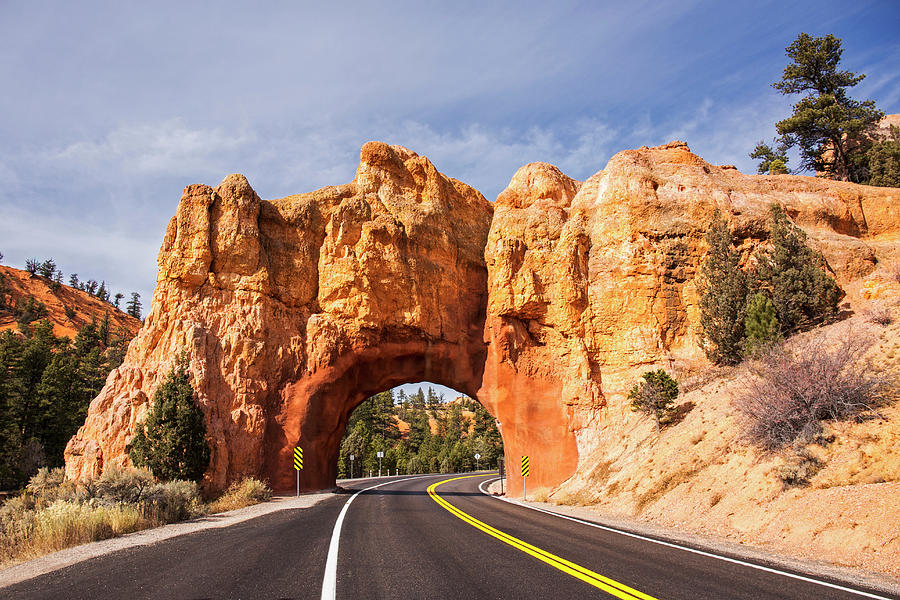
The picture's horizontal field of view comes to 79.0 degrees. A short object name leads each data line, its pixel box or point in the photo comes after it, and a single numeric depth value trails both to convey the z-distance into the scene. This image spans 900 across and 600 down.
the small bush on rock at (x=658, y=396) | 20.84
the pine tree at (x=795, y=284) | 20.77
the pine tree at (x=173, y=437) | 21.06
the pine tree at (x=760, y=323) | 18.66
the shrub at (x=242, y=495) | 18.55
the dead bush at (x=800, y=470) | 10.99
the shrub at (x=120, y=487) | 13.39
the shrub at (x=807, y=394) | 11.96
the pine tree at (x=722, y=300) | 21.58
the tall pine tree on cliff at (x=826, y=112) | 39.25
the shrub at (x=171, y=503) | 13.48
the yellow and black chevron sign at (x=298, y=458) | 25.65
